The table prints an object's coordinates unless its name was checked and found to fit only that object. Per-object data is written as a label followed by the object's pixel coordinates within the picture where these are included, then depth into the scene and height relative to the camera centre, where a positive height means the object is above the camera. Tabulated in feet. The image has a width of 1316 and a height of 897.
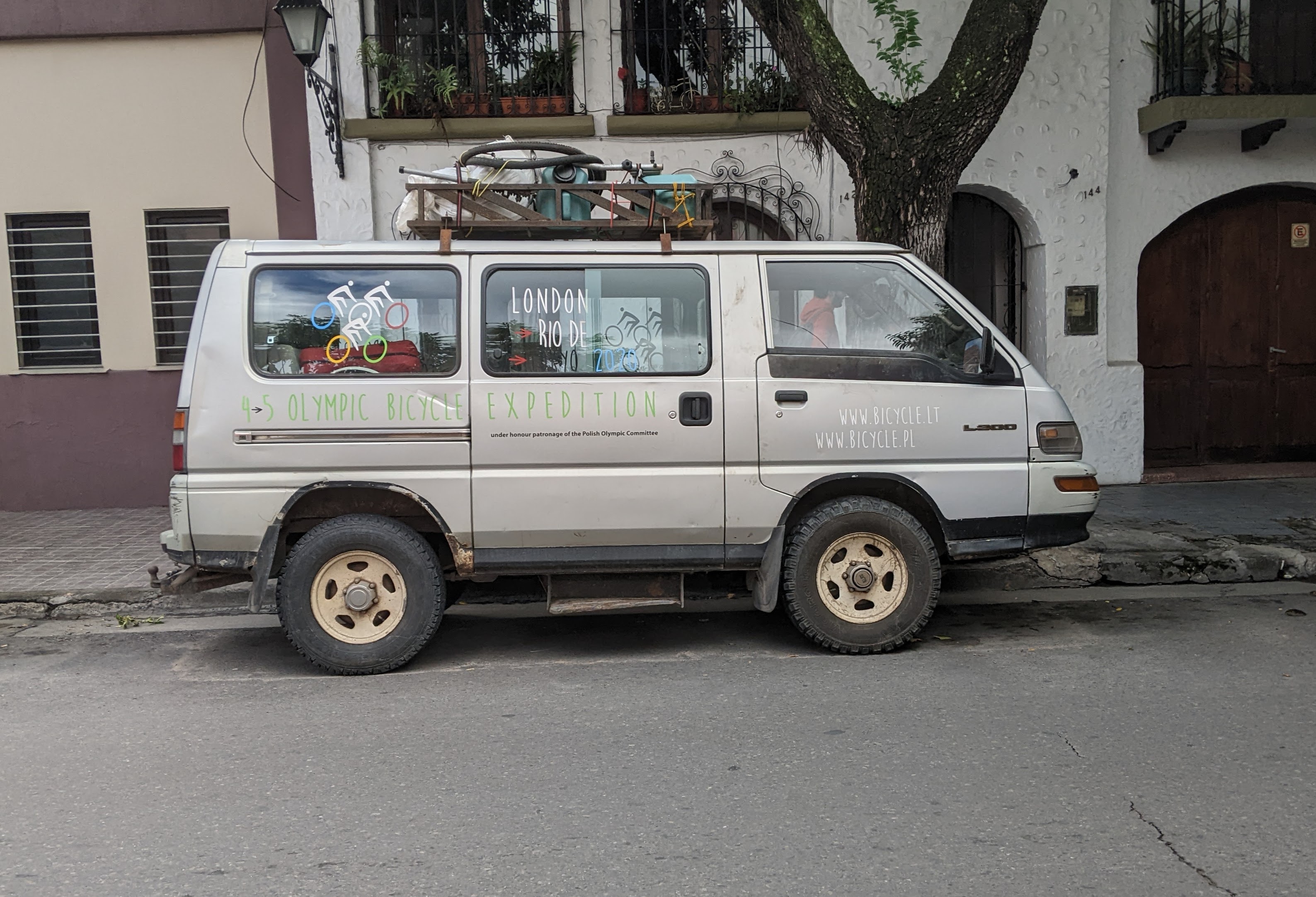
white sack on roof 18.26 +3.06
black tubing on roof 18.47 +3.83
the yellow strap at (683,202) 18.17 +2.83
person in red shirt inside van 17.75 +0.74
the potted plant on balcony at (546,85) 32.50 +8.73
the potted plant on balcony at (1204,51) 31.86 +9.02
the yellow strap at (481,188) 17.56 +3.05
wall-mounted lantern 27.17 +8.98
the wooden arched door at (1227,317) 34.09 +1.17
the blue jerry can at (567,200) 18.58 +3.01
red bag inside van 17.12 +0.28
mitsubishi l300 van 17.06 -1.00
